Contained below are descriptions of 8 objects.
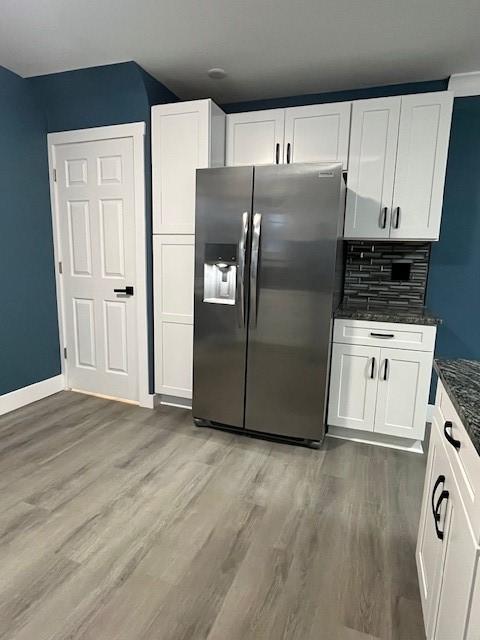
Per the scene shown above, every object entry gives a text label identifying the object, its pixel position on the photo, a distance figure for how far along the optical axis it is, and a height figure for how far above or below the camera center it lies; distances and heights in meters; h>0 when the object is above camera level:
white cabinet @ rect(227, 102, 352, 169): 2.71 +0.91
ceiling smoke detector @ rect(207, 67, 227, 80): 2.77 +1.35
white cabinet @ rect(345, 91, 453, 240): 2.53 +0.66
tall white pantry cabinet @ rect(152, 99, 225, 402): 2.79 +0.28
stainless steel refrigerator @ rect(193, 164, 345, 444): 2.39 -0.22
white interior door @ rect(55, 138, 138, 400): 3.06 -0.06
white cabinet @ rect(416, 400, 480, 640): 0.87 -0.80
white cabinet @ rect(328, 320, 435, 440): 2.50 -0.80
